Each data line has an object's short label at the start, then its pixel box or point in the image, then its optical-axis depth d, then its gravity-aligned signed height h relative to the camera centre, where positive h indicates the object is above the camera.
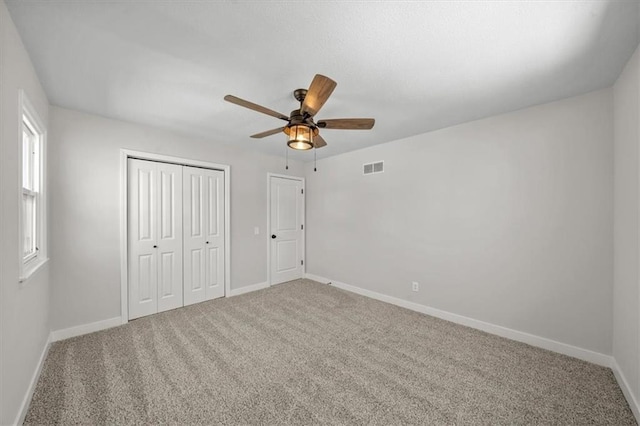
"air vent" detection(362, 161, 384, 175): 3.88 +0.73
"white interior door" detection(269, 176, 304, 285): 4.62 -0.32
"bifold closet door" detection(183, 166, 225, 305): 3.55 -0.33
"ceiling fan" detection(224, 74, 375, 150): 1.79 +0.78
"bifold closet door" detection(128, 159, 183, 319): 3.10 -0.33
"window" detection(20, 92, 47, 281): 2.04 +0.19
